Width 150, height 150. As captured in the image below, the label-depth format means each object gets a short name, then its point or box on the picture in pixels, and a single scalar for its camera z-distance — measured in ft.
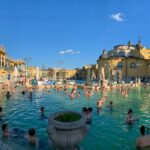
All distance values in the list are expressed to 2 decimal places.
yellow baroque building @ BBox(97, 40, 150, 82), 156.45
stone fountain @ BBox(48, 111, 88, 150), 11.49
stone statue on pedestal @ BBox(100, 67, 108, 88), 87.77
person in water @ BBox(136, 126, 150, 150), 15.26
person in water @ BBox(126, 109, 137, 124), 25.77
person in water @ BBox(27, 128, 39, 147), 16.91
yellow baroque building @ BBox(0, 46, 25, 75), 138.69
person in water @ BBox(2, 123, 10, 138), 18.21
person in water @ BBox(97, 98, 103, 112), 34.03
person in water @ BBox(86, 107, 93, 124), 23.85
